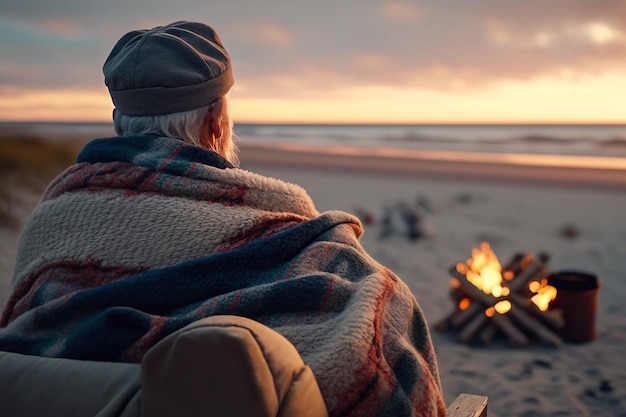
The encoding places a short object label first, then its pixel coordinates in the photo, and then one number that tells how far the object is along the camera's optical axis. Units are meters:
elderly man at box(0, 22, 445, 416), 1.38
